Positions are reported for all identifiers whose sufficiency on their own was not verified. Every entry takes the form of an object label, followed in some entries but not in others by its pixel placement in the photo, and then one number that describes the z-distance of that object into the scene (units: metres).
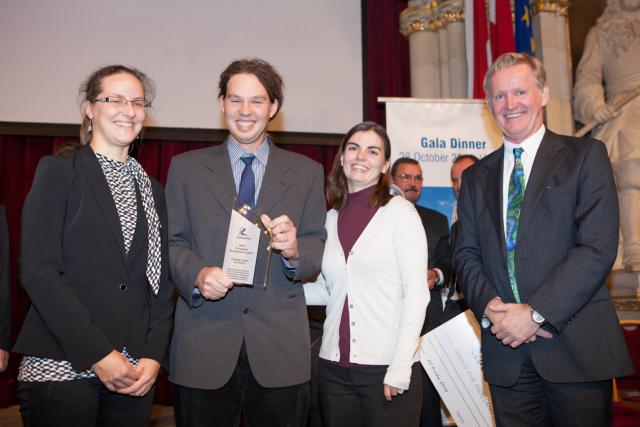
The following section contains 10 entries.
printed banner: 5.57
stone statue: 5.32
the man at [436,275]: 4.02
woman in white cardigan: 2.30
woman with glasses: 1.74
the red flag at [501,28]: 5.88
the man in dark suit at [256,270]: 2.02
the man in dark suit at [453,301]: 4.32
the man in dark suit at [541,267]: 2.00
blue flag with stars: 6.17
